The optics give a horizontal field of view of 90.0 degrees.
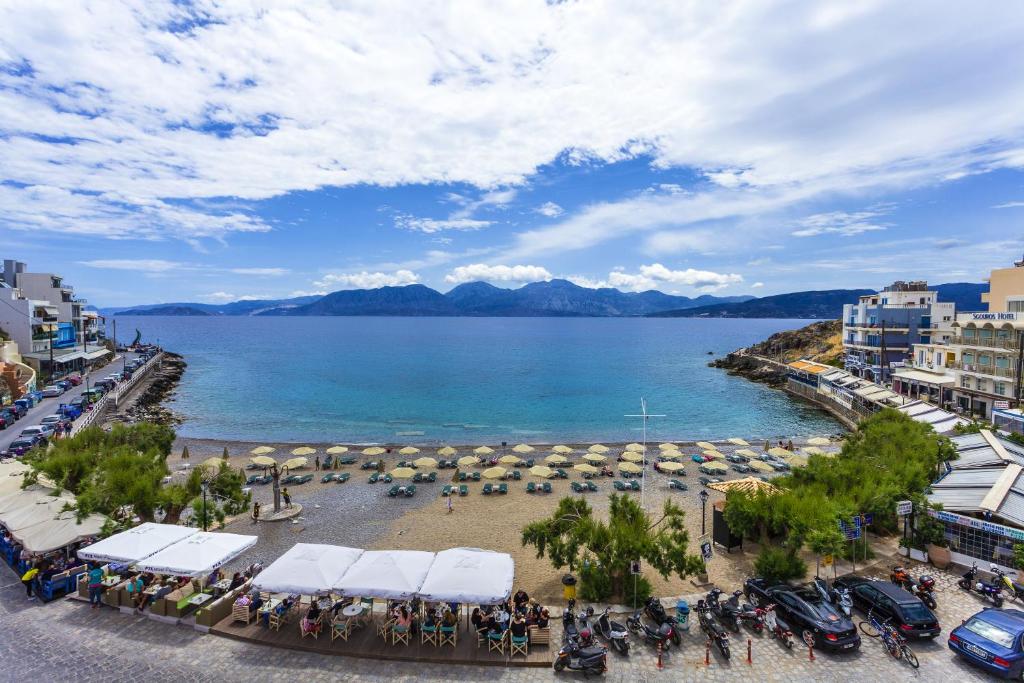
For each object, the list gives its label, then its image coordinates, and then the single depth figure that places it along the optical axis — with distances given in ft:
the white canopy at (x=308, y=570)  40.55
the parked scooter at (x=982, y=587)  46.65
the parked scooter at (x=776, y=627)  40.52
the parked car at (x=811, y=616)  39.52
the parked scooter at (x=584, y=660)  36.27
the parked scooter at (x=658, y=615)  40.47
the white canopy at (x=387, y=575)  40.01
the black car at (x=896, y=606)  40.27
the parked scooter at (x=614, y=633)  39.40
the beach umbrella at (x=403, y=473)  108.68
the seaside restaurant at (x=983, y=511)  51.01
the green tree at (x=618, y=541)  48.03
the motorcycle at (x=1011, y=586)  47.44
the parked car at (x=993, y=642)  35.58
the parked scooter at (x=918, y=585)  45.68
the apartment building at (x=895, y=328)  212.02
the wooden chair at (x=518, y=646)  38.78
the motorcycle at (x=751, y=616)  42.83
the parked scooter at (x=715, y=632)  38.96
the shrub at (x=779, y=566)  49.73
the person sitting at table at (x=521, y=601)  43.09
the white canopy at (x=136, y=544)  44.80
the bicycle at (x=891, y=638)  38.22
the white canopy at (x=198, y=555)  42.78
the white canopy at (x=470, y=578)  39.27
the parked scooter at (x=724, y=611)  43.04
